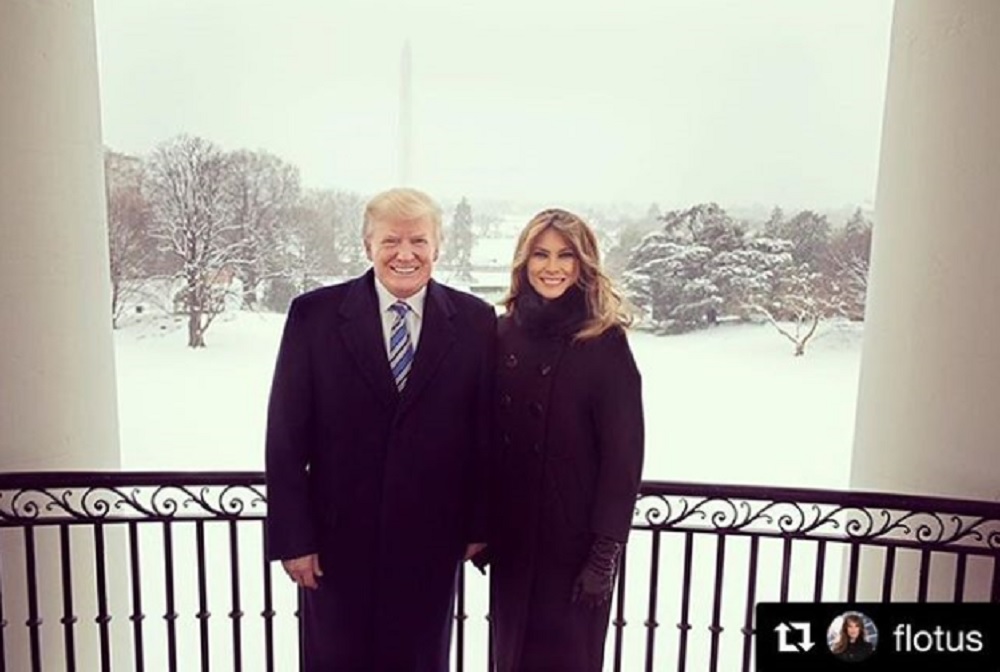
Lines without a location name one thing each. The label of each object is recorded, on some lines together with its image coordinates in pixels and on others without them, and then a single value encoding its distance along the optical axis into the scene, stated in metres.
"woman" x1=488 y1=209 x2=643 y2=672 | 1.83
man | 1.83
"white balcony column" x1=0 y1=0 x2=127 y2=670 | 2.36
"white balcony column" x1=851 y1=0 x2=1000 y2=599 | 2.27
